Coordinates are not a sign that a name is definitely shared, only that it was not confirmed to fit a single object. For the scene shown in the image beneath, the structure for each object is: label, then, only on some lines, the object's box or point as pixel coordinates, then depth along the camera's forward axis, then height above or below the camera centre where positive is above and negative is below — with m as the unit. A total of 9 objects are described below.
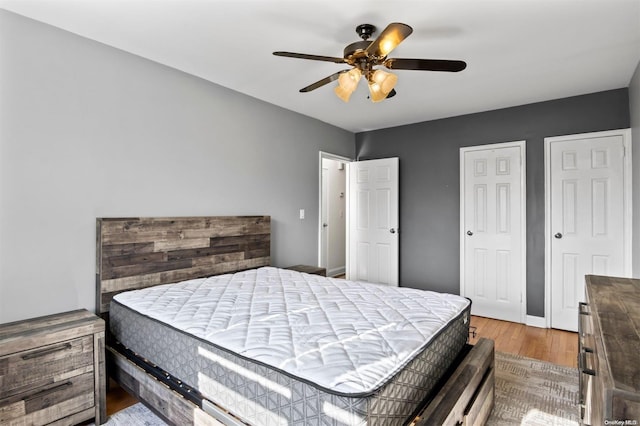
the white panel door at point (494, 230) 3.69 -0.18
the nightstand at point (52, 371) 1.64 -0.84
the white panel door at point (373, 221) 4.55 -0.09
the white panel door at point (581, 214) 3.19 +0.01
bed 1.19 -0.56
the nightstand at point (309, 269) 3.56 -0.60
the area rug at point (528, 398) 1.95 -1.20
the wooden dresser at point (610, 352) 0.68 -0.36
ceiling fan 1.86 +0.90
